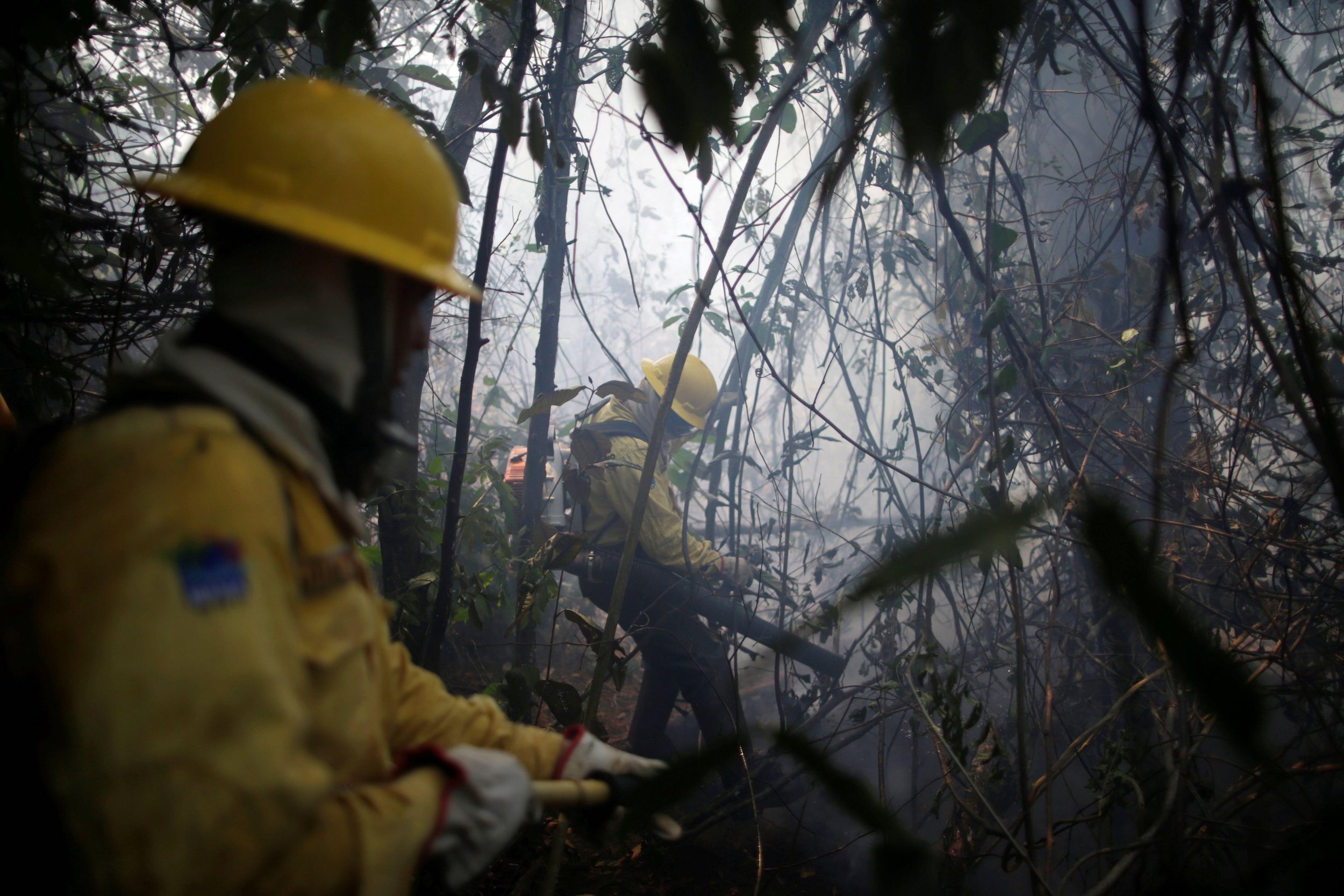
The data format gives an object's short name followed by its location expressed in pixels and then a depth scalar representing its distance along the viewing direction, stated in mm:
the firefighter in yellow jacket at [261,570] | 574
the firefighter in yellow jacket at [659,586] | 3311
